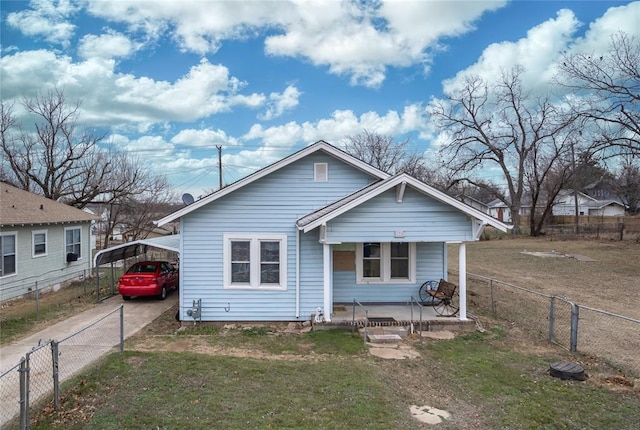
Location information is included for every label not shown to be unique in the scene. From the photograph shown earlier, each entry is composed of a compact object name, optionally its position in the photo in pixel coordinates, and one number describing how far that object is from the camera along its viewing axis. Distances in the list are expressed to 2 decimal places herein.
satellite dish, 13.62
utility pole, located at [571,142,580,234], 31.55
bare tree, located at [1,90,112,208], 26.62
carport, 14.30
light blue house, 10.55
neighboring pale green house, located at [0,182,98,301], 15.15
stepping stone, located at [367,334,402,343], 9.58
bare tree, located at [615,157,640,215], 52.58
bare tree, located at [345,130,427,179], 47.56
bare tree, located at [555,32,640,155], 23.62
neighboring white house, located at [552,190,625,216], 74.00
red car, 14.66
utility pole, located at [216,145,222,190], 35.37
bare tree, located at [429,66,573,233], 44.41
